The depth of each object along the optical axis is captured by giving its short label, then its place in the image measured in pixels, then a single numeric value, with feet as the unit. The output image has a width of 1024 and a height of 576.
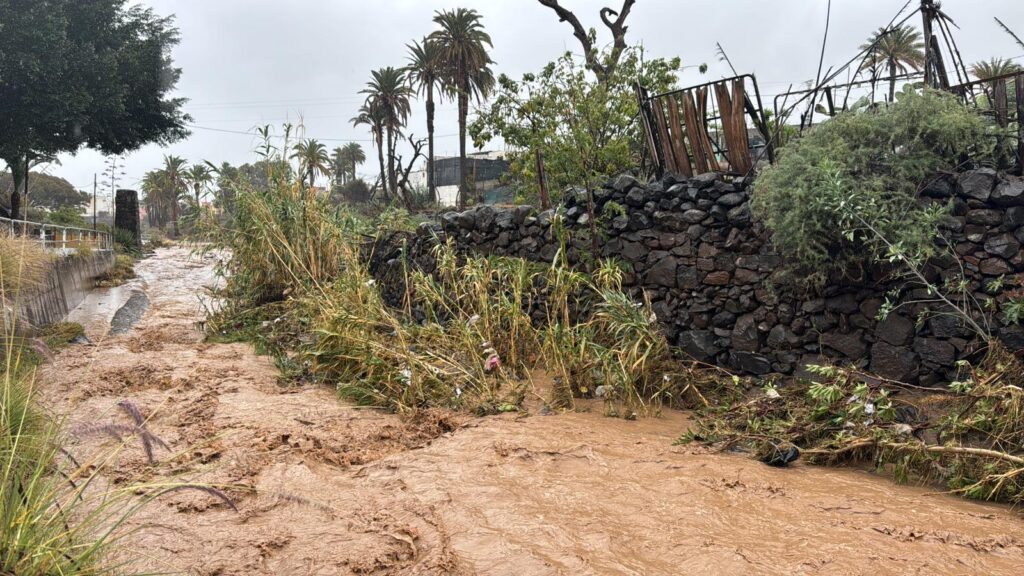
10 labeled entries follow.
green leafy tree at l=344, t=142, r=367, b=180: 159.02
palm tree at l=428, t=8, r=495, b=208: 84.84
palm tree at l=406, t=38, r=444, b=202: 87.93
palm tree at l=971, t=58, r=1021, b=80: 45.64
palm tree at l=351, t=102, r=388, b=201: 103.09
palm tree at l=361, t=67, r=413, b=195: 98.53
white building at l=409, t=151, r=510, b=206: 93.04
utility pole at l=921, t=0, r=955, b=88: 16.48
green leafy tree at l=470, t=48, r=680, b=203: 31.35
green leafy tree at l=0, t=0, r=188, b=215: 50.83
